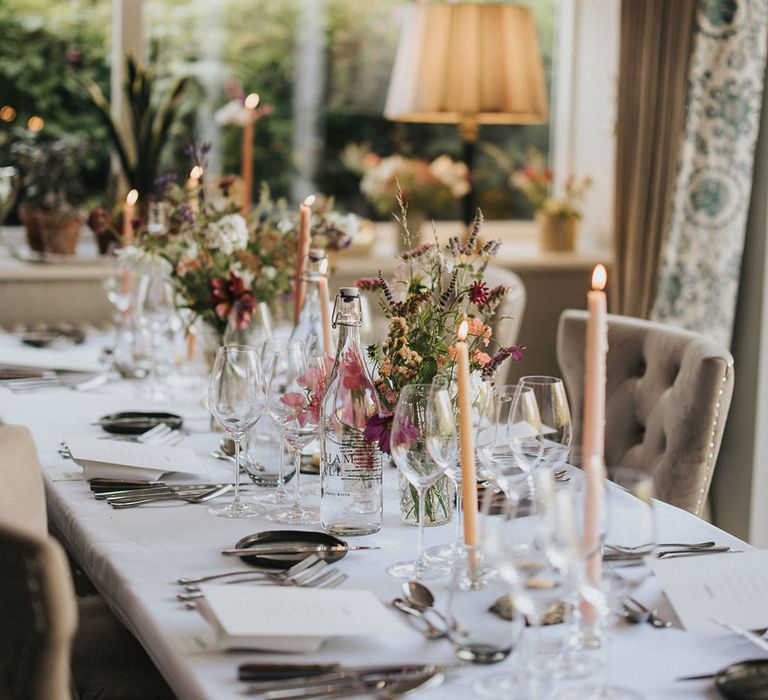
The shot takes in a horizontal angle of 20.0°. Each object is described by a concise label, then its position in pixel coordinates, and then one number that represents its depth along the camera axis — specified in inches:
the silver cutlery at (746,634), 95.1
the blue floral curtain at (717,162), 173.7
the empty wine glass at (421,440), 102.0
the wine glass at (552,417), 105.8
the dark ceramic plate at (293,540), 104.5
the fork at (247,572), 101.3
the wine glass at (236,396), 112.0
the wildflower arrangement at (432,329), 108.8
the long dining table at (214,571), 92.7
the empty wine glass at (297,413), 111.7
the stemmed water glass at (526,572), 90.0
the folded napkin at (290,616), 93.5
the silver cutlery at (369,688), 90.7
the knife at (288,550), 103.8
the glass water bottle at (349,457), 109.4
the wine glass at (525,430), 105.1
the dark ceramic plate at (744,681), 90.8
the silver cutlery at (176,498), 112.7
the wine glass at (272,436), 113.0
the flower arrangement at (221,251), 131.4
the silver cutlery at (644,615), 97.6
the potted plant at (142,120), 203.0
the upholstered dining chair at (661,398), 128.0
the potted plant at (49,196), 199.3
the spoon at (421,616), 96.0
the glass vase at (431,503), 110.9
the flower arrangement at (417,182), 226.7
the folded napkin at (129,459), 117.1
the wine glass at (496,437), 105.6
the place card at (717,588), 97.4
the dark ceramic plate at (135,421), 129.0
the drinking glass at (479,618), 93.1
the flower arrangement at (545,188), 235.9
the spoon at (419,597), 98.2
